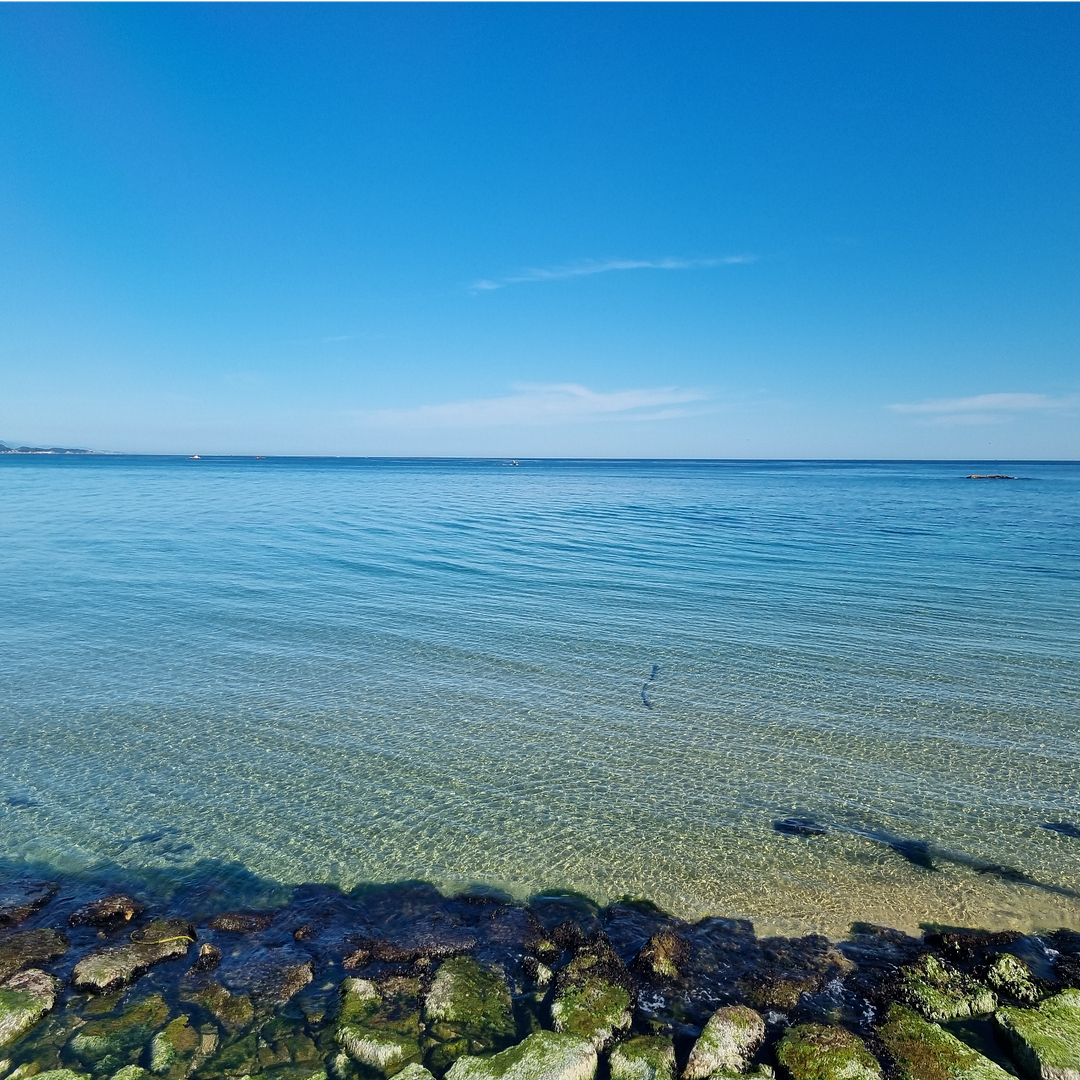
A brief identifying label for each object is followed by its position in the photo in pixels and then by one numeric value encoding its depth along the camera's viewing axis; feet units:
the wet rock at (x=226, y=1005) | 16.07
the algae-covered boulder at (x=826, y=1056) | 14.29
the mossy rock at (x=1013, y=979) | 16.74
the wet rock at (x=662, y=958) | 17.52
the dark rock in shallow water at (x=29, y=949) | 17.57
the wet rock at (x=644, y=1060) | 14.58
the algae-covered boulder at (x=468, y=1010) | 15.47
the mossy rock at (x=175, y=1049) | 14.73
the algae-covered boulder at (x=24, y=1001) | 15.57
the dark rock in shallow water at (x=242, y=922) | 19.35
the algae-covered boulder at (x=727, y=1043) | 14.64
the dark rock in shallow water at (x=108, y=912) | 19.48
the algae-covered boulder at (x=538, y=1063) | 14.37
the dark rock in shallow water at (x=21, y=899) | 19.64
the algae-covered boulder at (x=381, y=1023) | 15.02
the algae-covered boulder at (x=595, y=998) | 15.66
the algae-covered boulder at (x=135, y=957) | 17.04
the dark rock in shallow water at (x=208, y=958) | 17.83
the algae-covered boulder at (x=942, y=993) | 16.26
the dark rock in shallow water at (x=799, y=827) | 24.56
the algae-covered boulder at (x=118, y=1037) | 14.94
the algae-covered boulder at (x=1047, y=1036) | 14.49
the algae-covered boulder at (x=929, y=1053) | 14.39
